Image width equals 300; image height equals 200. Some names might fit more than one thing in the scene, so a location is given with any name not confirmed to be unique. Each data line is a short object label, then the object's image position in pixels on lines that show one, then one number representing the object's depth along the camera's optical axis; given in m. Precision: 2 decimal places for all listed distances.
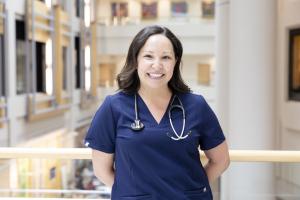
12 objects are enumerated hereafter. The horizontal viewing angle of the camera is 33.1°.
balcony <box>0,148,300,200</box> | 3.25
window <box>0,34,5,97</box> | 12.31
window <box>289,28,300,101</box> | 10.05
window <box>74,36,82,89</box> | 20.90
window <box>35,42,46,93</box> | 15.85
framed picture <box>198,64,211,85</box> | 26.09
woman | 1.96
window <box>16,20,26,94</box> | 13.60
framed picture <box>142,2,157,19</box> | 25.89
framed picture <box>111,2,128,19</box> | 25.83
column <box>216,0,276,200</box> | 6.88
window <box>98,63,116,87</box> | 26.42
